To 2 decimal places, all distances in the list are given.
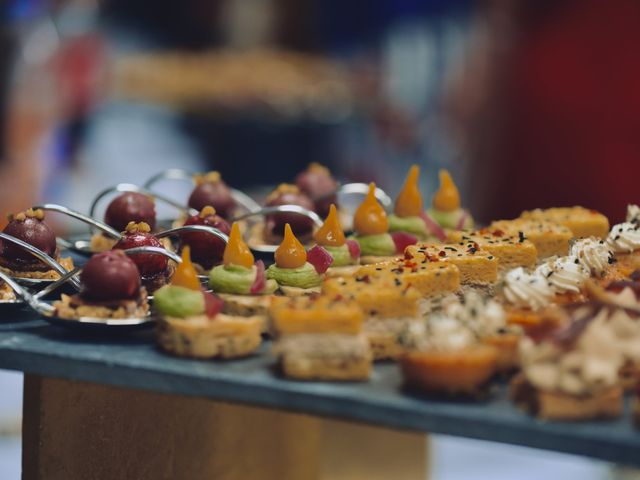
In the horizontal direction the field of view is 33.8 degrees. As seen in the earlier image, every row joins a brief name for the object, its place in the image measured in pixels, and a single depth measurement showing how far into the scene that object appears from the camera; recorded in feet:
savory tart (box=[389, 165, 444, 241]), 9.58
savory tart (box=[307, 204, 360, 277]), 8.49
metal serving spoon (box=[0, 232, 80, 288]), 7.88
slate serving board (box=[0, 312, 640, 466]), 5.63
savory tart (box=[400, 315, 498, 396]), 5.98
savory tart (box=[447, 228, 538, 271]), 8.34
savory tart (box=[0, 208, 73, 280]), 8.12
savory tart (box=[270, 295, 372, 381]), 6.32
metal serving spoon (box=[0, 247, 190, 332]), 6.92
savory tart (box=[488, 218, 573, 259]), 8.84
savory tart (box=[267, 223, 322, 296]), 7.83
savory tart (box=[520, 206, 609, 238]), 9.44
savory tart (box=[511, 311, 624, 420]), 5.75
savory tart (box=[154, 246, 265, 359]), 6.66
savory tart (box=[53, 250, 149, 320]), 6.97
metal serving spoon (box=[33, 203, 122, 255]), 8.63
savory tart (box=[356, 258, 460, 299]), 7.30
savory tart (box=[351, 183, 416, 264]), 8.97
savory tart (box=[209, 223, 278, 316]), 7.36
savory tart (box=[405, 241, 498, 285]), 7.87
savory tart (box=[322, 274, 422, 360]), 6.83
